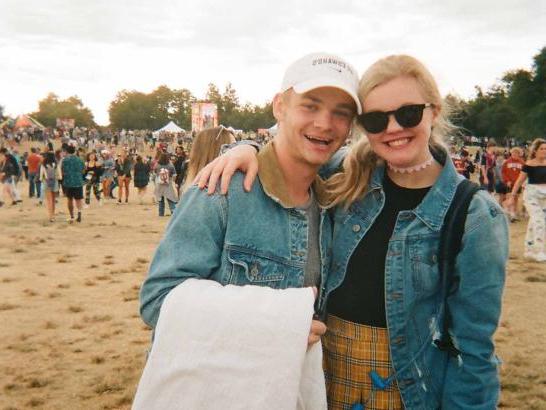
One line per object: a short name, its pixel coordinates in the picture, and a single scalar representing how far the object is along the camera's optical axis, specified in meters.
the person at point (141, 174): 17.66
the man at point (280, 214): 1.72
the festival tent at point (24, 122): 59.94
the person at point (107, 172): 19.12
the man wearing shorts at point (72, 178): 12.54
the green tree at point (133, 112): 90.62
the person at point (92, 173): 16.73
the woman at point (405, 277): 1.83
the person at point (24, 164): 28.44
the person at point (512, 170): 13.46
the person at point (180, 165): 15.71
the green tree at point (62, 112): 99.00
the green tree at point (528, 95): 58.34
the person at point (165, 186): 14.39
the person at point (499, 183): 14.73
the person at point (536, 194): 8.76
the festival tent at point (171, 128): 50.47
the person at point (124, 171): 18.64
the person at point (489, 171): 18.17
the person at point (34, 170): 19.11
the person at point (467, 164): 12.48
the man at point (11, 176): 17.09
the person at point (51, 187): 13.55
